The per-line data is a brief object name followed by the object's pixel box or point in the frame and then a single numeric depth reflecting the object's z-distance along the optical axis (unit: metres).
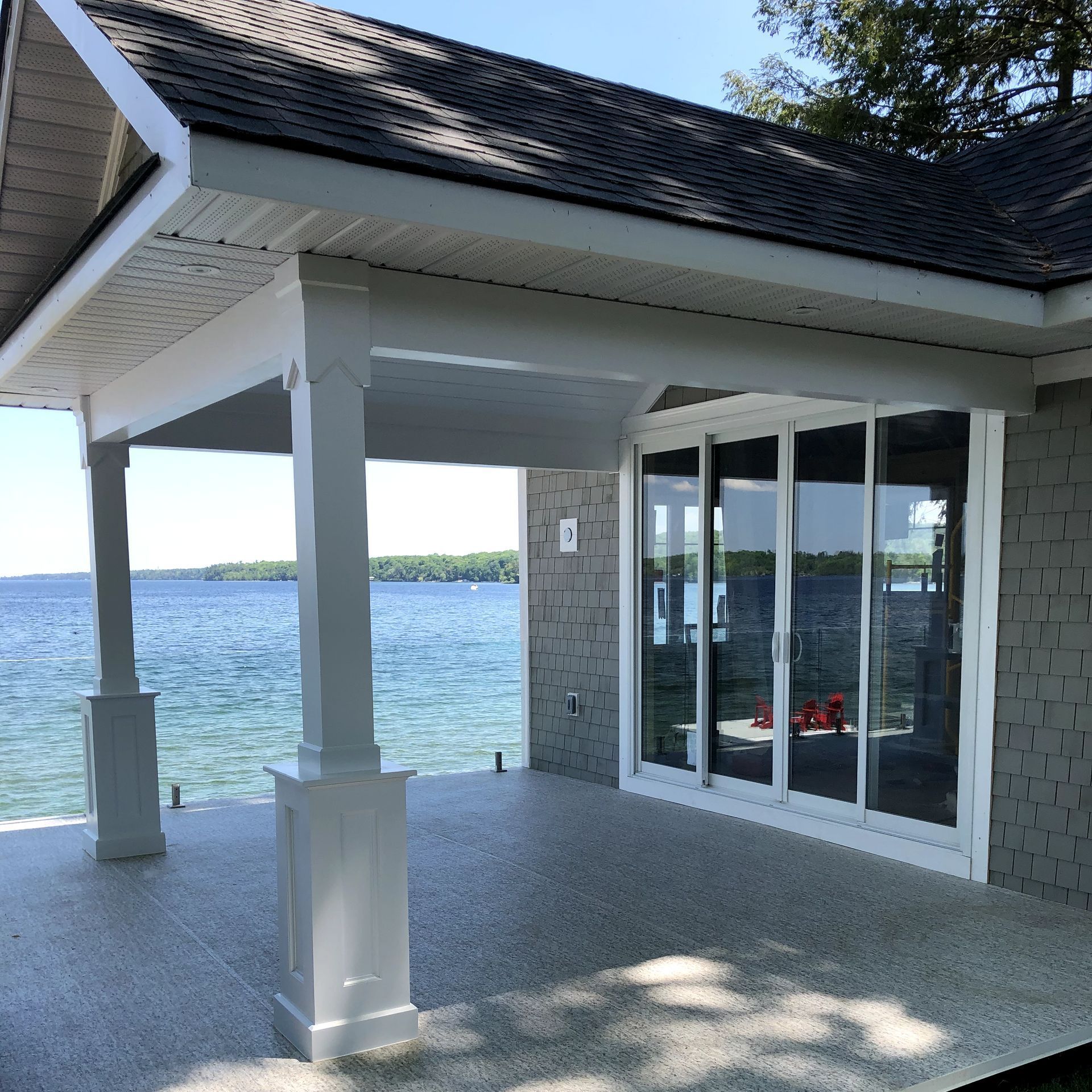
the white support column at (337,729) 3.22
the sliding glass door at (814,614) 5.45
